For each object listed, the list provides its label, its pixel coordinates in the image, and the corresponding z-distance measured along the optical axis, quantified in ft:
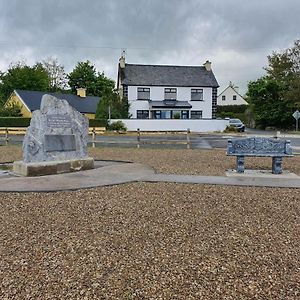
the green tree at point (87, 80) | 198.80
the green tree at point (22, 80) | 181.68
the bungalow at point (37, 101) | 126.62
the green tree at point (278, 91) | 126.11
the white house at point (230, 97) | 236.22
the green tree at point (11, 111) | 120.37
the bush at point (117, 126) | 106.83
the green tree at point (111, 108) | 110.01
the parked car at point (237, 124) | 114.74
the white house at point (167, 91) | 124.47
